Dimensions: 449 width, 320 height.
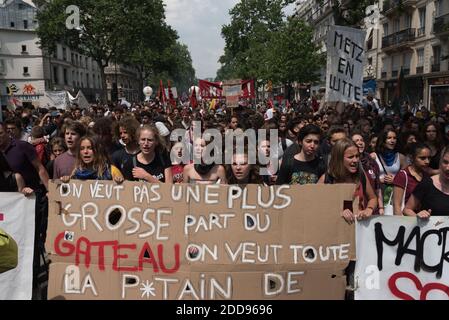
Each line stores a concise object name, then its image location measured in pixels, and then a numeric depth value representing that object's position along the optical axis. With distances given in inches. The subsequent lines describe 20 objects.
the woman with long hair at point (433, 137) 226.6
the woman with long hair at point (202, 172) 156.4
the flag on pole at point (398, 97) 478.5
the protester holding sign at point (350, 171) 150.9
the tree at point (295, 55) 1469.0
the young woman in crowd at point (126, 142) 180.5
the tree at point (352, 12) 627.3
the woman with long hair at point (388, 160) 190.9
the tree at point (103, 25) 1384.1
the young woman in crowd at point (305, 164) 171.2
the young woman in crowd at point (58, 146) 213.0
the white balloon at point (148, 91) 1050.7
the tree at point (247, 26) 2149.4
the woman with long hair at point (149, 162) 167.9
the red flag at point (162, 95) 763.8
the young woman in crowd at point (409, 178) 157.9
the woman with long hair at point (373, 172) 163.0
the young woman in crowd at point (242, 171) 148.7
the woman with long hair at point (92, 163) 156.2
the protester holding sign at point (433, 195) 135.6
